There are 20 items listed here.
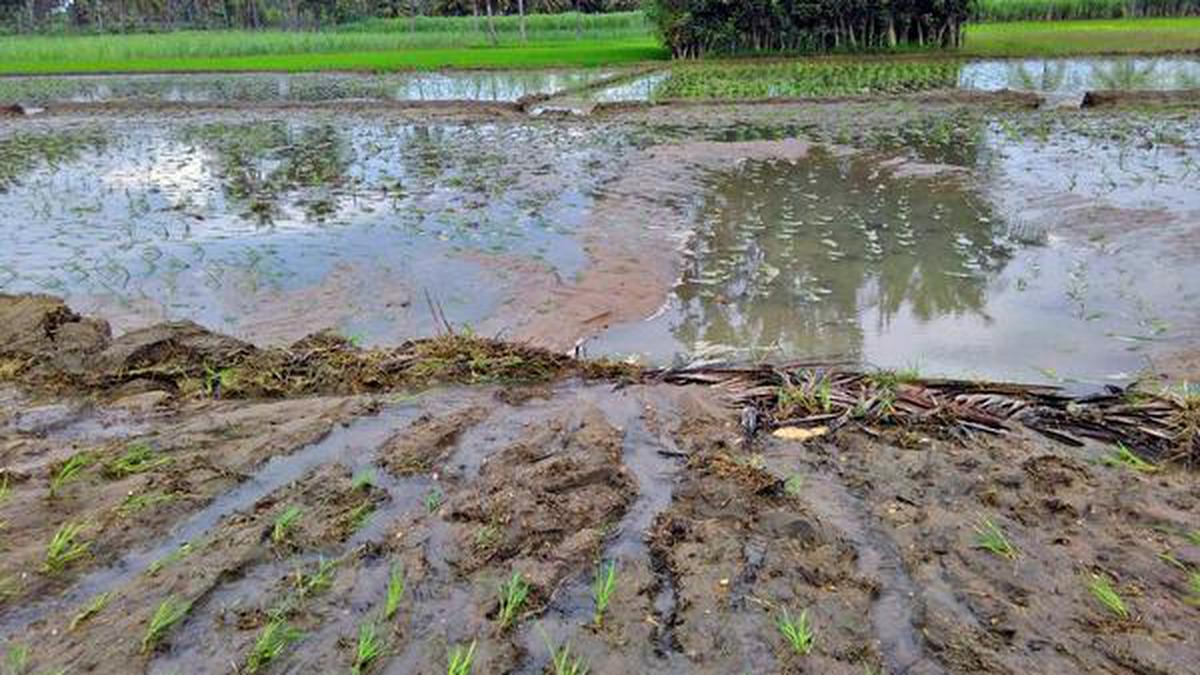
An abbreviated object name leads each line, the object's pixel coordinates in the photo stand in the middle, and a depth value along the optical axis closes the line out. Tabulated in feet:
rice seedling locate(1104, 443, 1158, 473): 13.35
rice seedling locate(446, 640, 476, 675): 9.02
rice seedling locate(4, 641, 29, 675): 9.05
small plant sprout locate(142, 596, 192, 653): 9.52
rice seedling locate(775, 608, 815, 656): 9.26
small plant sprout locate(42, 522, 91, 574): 10.96
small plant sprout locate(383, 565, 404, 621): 10.14
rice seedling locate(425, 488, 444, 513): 12.57
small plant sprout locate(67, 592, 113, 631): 9.85
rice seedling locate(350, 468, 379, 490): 13.20
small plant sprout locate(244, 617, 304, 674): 9.25
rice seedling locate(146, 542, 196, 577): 10.87
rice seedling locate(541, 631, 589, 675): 9.07
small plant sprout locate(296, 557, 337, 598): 10.58
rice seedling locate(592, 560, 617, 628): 10.05
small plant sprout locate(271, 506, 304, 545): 11.67
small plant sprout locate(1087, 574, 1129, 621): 9.71
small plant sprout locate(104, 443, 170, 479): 13.46
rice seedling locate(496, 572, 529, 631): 9.92
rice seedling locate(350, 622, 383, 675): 9.20
